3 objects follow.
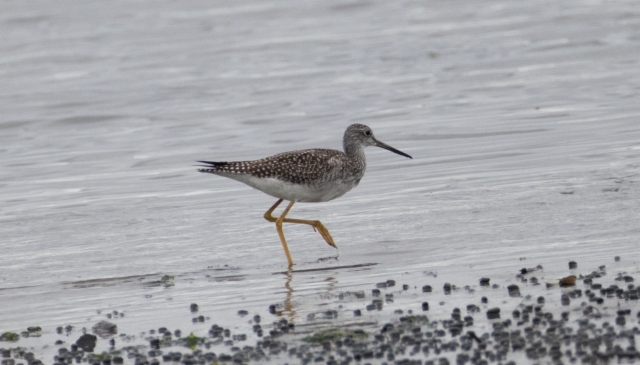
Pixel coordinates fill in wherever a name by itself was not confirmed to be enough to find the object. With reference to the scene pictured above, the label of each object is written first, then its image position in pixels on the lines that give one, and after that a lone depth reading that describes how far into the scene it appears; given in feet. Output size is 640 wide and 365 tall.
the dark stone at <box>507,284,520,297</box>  53.98
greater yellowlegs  73.72
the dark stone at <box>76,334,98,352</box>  51.29
